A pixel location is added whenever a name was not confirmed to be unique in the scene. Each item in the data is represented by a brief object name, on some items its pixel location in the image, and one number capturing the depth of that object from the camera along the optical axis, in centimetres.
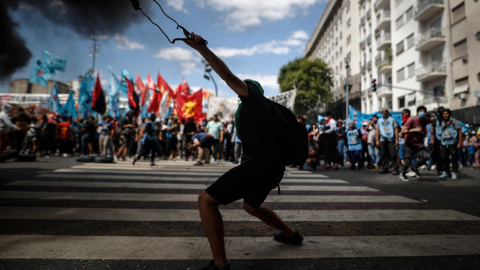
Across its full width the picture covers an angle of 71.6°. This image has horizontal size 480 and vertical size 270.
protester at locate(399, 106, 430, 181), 799
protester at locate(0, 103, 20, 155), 920
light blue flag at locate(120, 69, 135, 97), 2027
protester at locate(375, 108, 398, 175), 953
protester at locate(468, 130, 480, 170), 1408
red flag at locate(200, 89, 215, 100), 3052
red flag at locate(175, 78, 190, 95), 2317
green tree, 4569
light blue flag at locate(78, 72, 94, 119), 1859
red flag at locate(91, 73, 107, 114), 1683
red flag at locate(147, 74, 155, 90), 2300
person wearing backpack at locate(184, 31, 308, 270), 223
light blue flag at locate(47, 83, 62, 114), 1961
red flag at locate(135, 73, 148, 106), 2275
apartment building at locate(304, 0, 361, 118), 4478
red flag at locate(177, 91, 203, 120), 1936
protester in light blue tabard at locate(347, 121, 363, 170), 1130
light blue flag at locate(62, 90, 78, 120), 1998
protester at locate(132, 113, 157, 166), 1048
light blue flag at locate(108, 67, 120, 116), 2119
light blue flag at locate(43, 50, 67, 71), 1817
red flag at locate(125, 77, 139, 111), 1912
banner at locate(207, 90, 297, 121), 1616
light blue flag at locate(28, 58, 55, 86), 1783
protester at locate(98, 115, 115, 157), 1353
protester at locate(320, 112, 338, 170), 1152
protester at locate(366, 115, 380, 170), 1156
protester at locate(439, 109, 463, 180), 827
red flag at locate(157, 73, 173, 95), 2247
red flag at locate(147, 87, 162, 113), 2122
